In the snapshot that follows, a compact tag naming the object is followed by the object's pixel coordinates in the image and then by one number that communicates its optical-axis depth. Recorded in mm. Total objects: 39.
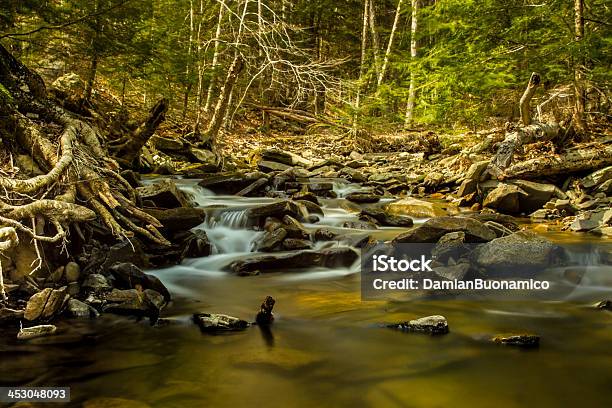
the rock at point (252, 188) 12383
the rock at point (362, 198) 12898
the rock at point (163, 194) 8195
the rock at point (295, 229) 8836
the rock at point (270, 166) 16594
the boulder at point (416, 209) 11134
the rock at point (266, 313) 5250
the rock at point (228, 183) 12430
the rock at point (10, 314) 4672
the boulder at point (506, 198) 10977
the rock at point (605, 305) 5773
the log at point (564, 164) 11445
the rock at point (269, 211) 9564
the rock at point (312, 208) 10949
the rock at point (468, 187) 12172
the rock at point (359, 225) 10047
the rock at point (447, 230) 7516
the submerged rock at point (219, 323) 4949
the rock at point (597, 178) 11023
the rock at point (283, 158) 17906
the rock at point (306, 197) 12008
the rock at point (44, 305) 4719
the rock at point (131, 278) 5680
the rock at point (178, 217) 7676
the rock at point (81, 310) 5031
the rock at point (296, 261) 7551
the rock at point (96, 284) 5520
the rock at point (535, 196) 11055
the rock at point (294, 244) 8422
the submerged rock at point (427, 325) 4934
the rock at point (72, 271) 5566
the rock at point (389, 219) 10312
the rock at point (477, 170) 12102
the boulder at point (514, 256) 6750
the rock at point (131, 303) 5199
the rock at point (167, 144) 15655
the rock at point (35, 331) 4438
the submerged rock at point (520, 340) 4613
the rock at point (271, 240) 8477
